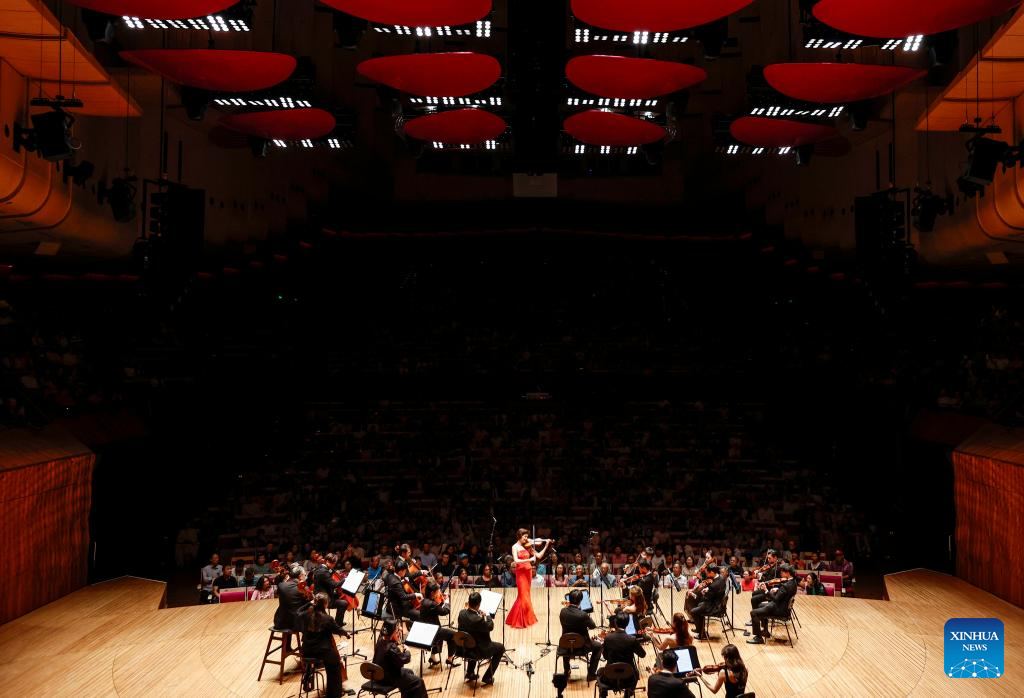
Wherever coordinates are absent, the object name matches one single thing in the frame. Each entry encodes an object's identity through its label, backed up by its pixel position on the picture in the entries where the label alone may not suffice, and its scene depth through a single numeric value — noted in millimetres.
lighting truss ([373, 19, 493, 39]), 9023
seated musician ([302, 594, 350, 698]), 7402
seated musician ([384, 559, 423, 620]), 8367
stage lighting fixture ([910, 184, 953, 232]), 10367
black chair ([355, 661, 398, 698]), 6605
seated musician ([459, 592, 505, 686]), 7797
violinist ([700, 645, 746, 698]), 6340
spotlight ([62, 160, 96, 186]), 8906
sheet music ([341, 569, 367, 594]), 8383
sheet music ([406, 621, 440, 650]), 7422
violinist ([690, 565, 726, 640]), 9203
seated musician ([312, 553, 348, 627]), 8625
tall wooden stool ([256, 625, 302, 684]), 7957
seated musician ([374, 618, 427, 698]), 6824
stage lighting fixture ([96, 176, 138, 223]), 9992
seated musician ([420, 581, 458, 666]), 8062
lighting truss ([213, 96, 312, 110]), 10562
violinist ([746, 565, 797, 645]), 8992
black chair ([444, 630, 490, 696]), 7613
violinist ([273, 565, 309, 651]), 7934
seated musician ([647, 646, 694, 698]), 6219
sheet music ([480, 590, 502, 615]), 8094
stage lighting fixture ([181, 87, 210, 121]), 10320
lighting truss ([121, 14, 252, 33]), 8336
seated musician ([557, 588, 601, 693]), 7738
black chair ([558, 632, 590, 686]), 7539
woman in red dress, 9406
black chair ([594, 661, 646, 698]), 6785
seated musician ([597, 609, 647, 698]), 7258
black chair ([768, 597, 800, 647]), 9023
